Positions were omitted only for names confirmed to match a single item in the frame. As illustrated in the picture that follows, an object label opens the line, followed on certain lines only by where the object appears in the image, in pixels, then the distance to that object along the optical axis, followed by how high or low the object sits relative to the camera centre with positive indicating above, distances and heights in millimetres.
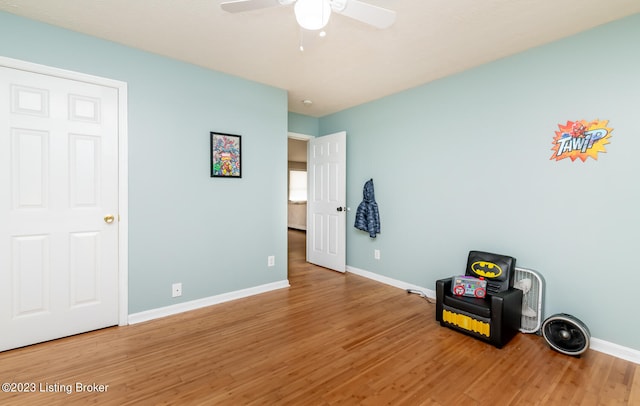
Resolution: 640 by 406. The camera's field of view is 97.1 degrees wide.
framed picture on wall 2988 +487
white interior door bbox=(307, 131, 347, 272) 4203 -9
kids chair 2227 -860
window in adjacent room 8711 +452
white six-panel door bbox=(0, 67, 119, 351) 2121 -65
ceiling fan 1398 +1029
